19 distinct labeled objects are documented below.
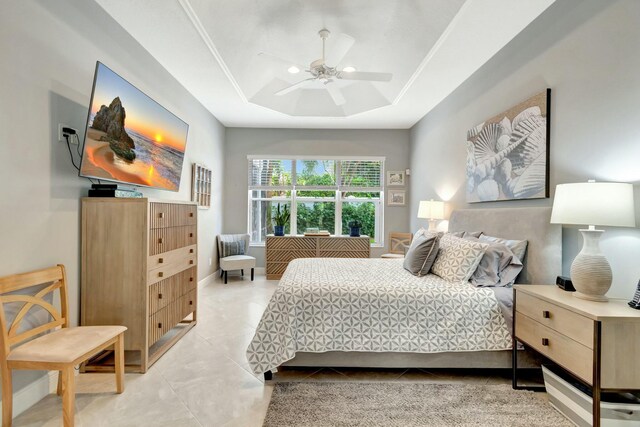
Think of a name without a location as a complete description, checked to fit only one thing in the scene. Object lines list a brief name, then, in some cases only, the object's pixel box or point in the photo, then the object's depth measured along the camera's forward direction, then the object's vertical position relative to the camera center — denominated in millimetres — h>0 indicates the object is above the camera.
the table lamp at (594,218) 1606 -20
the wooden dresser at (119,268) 2242 -441
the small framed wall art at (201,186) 4215 +355
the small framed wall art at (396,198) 5719 +260
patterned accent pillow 2404 -389
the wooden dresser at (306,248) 5273 -645
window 5801 +329
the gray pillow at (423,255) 2664 -386
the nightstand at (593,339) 1399 -622
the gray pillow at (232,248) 5176 -659
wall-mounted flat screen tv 2137 +603
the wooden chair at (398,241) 5199 -514
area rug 1715 -1185
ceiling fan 2767 +1333
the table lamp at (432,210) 4020 +29
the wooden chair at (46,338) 1552 -759
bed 2127 -806
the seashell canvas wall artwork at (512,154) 2369 +533
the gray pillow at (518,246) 2391 -266
